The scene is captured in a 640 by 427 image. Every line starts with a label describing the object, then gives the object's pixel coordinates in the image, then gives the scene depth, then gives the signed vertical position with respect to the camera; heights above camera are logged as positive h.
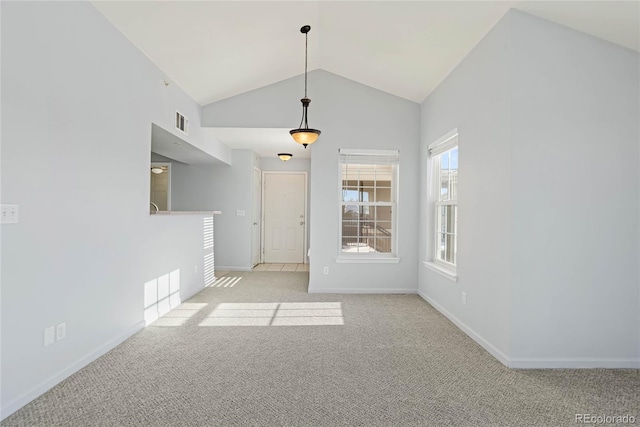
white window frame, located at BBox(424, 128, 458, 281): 4.24 +0.16
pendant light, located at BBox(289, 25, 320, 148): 3.93 +0.85
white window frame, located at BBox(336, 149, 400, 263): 5.16 +0.21
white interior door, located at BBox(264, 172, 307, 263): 8.02 -0.10
